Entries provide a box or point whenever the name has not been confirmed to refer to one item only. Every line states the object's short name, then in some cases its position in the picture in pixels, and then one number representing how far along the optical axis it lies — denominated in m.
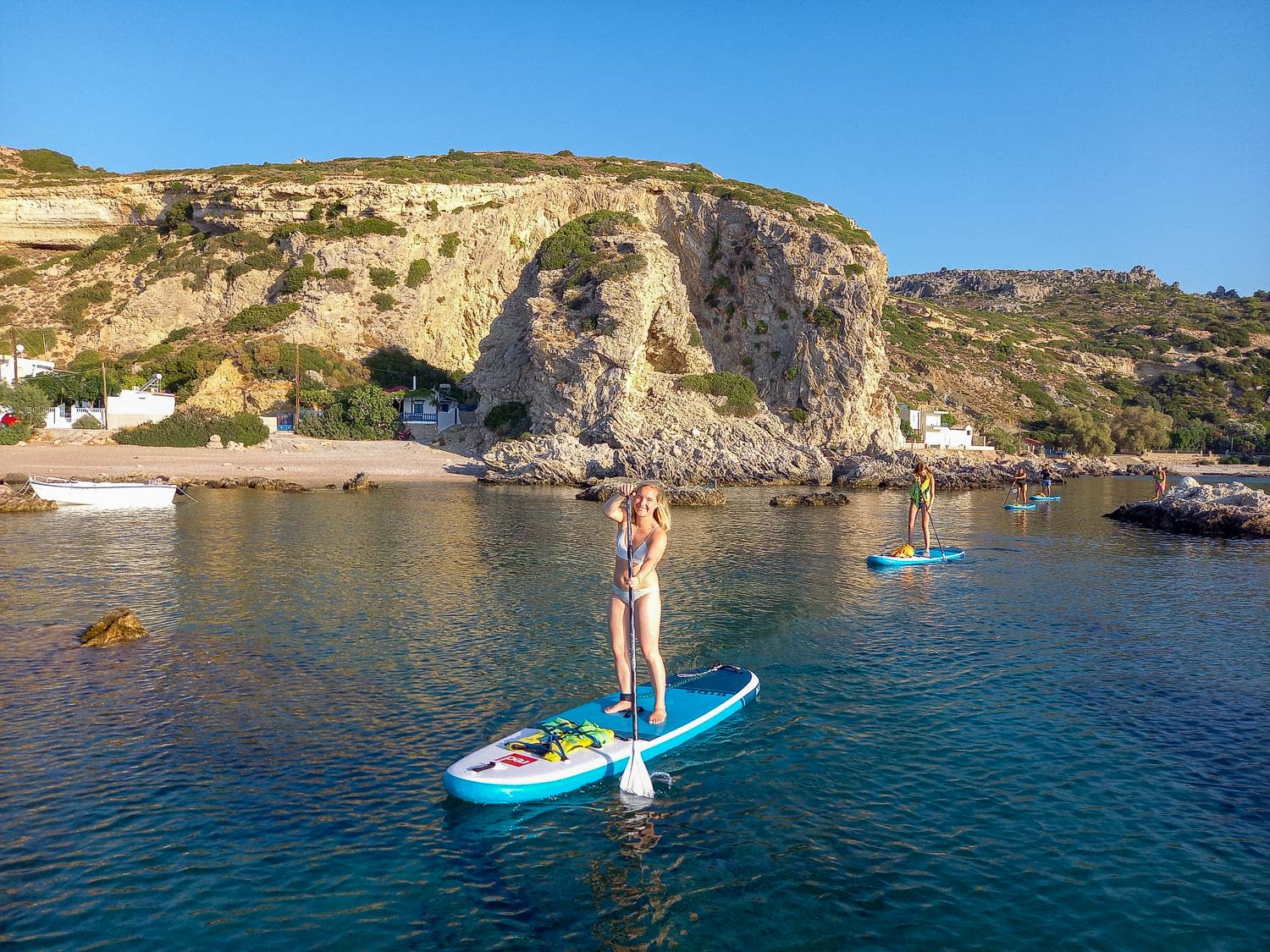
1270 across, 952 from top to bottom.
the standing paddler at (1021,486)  40.99
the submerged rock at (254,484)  40.16
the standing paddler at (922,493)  22.36
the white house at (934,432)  77.25
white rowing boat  31.78
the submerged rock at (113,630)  12.71
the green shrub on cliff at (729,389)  56.38
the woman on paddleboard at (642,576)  8.75
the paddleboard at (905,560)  21.11
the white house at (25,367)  58.25
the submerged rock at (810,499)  38.38
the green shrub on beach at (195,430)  51.75
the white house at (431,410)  61.44
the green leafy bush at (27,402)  51.16
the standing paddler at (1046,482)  46.78
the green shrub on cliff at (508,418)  57.00
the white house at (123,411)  54.25
